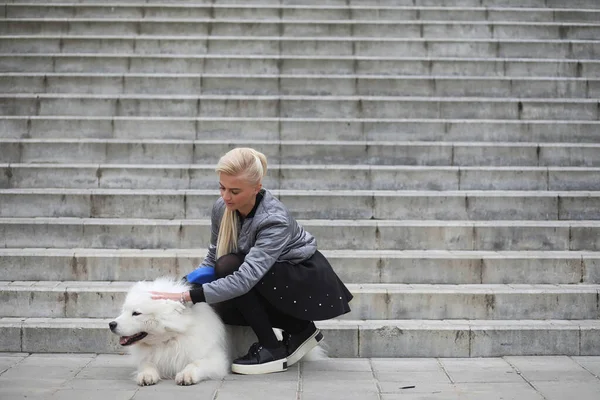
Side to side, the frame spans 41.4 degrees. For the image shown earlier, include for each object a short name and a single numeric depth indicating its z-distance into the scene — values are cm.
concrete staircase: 600
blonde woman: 490
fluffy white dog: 478
